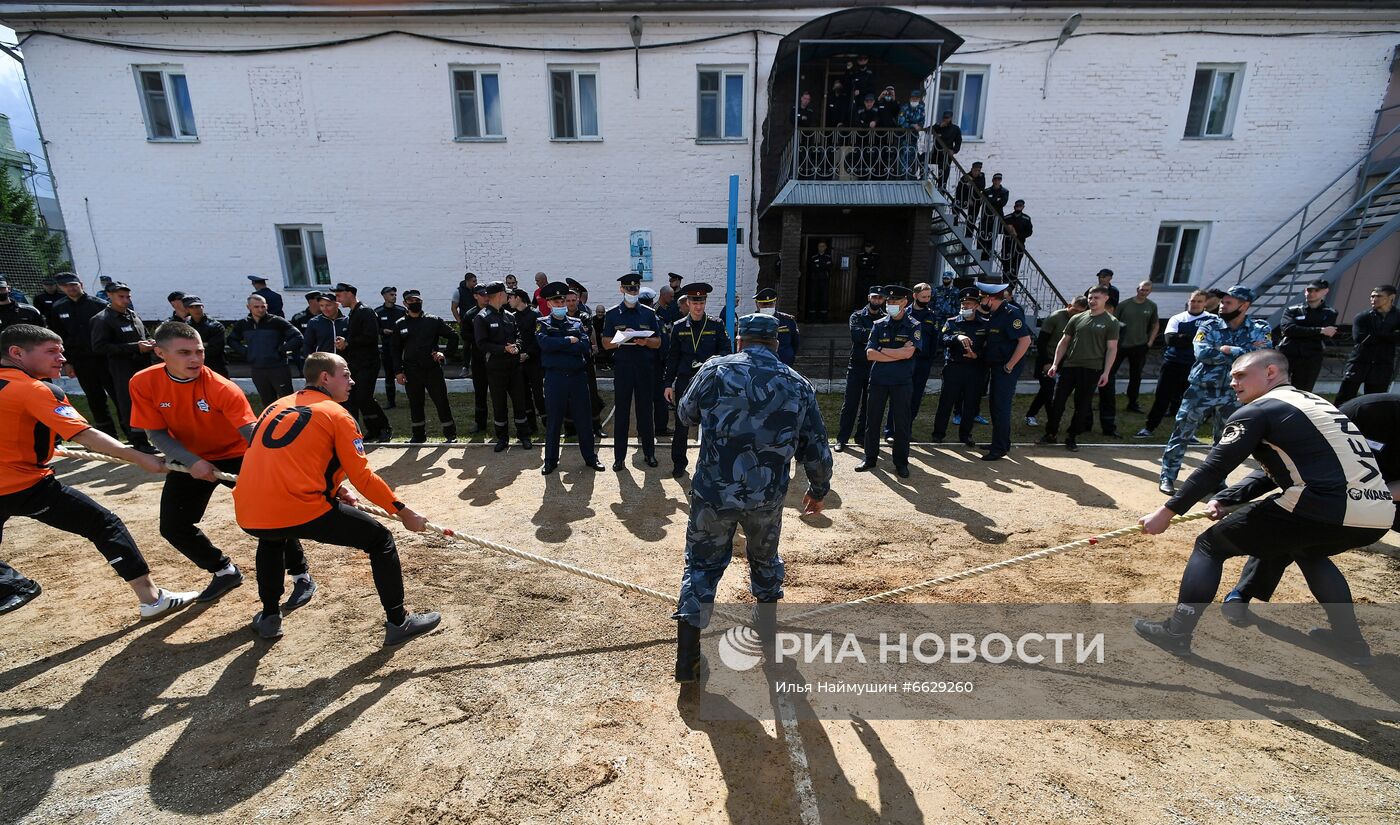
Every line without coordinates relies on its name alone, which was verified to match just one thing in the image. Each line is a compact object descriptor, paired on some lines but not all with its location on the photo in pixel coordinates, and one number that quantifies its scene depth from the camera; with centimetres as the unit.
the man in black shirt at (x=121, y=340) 709
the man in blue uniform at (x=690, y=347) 641
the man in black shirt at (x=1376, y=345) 701
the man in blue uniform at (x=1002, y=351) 672
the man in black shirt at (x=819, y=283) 1316
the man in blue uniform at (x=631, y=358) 673
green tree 1354
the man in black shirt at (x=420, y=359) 761
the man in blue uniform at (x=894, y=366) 626
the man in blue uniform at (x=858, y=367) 707
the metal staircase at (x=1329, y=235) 1169
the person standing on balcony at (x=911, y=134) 1118
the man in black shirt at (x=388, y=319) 791
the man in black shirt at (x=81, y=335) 761
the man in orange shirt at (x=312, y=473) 309
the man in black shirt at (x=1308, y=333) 698
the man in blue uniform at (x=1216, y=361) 564
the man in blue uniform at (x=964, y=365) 701
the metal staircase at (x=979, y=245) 1180
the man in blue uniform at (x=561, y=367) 644
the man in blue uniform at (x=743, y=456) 303
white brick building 1252
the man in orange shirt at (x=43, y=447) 335
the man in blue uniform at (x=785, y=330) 689
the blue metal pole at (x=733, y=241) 598
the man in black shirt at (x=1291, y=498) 302
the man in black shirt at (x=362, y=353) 749
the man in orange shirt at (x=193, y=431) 365
